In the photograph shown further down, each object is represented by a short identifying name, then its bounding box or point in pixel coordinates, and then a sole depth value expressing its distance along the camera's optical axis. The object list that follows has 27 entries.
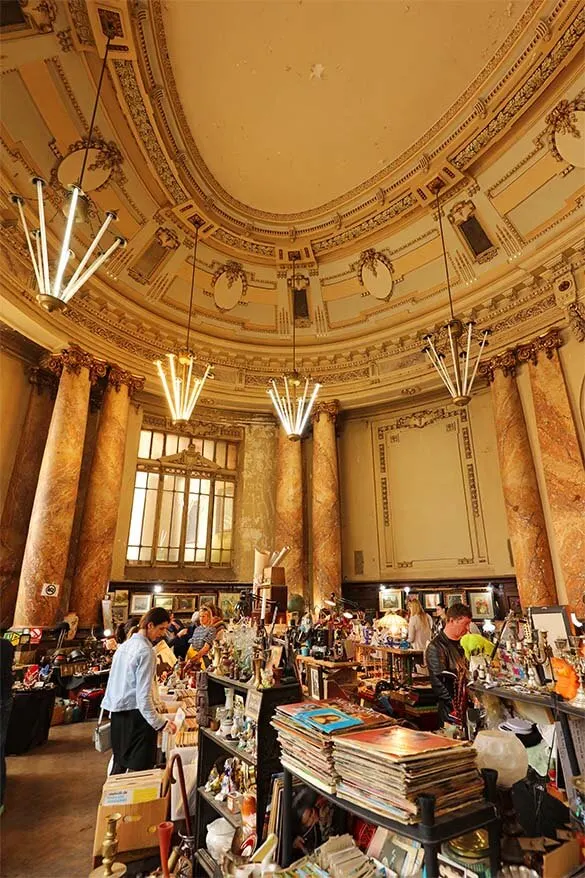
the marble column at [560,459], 6.65
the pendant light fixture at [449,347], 8.86
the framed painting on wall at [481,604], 8.23
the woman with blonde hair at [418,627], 6.48
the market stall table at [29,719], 4.94
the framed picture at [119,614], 7.88
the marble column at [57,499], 6.86
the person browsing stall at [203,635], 5.22
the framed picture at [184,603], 9.10
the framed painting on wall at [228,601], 9.27
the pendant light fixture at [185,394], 5.84
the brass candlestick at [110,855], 2.48
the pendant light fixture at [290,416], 6.36
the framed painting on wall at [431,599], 8.82
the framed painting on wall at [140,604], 8.48
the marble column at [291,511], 9.85
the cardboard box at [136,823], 2.76
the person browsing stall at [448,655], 3.65
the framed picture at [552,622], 2.81
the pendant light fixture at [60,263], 3.55
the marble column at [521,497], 7.06
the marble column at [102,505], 7.59
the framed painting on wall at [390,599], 9.24
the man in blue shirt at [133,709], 3.38
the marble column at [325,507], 9.58
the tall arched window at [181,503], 9.62
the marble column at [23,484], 7.32
